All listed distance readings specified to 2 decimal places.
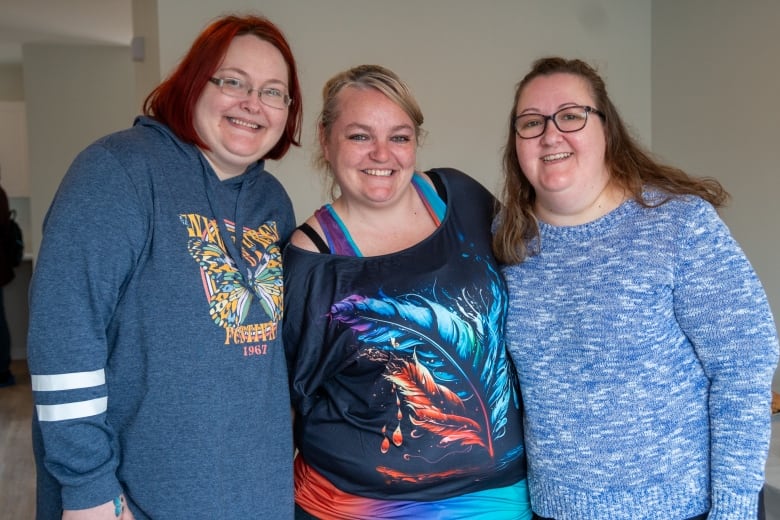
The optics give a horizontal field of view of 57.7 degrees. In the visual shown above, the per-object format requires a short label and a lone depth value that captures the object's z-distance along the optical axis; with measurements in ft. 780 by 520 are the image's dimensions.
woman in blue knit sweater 4.21
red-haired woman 3.86
